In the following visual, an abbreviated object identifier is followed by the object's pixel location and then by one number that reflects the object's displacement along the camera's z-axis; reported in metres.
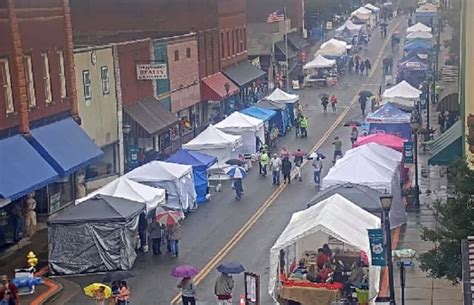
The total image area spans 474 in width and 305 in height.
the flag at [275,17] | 77.44
